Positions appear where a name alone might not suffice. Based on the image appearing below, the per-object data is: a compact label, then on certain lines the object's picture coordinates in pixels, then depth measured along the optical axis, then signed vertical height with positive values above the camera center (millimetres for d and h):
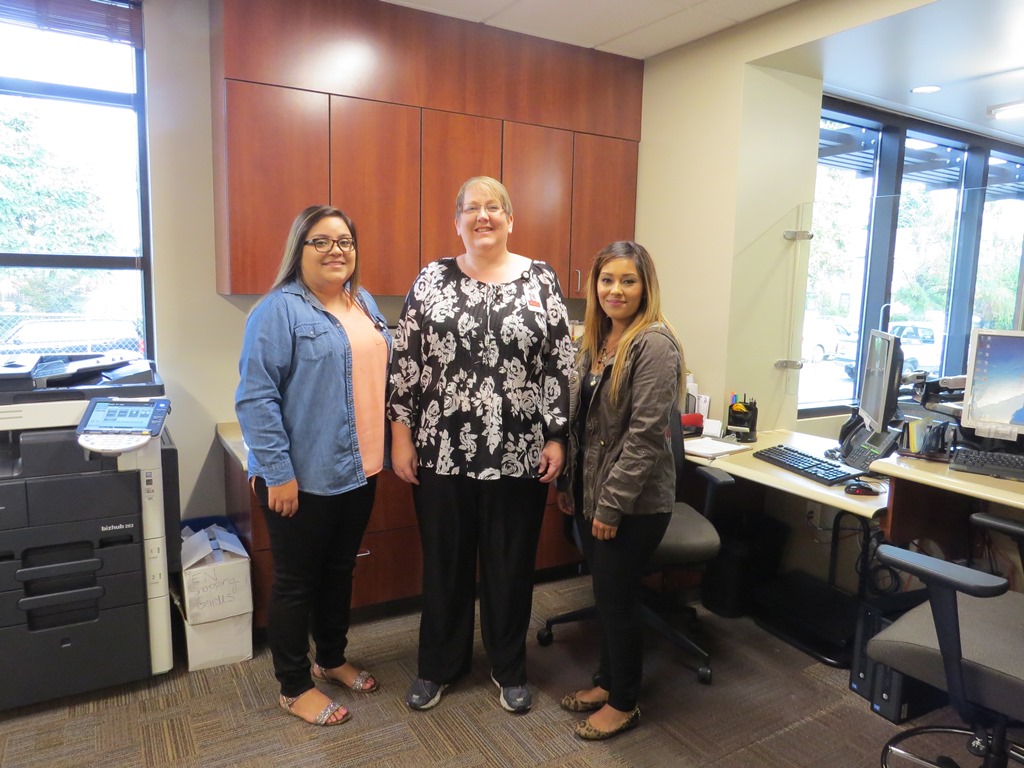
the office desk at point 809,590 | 2266 -1172
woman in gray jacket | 1835 -398
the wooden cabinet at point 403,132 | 2549 +654
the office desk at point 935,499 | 1968 -592
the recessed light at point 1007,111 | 3727 +1074
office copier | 2035 -775
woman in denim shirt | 1870 -353
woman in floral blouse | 1964 -324
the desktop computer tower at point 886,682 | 2174 -1171
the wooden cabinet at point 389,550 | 2689 -994
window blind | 2459 +947
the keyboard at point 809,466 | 2355 -560
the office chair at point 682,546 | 2295 -796
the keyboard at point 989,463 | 2070 -455
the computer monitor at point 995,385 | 2189 -231
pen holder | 2918 -488
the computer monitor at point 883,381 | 2400 -256
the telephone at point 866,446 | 2438 -491
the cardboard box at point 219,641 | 2359 -1199
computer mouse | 2232 -577
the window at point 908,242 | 2986 +316
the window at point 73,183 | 2578 +376
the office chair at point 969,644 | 1417 -723
